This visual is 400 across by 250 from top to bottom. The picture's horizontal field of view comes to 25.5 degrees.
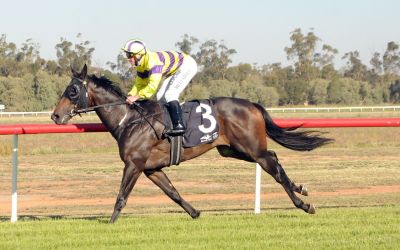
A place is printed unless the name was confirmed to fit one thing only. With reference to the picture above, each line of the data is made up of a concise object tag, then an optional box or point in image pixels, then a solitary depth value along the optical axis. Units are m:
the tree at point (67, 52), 102.56
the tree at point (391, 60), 127.69
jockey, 9.35
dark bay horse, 9.43
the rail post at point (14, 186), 10.05
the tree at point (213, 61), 109.75
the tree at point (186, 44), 111.00
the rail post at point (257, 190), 10.40
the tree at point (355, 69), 125.75
